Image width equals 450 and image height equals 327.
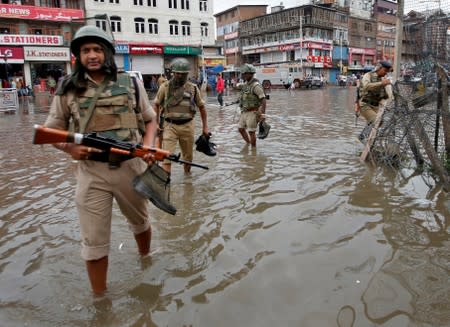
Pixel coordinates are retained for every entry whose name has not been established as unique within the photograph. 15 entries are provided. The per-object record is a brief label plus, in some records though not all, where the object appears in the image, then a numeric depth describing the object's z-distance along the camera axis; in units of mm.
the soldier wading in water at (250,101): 7793
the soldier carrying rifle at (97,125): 2705
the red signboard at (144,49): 36250
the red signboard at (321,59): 55881
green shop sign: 38119
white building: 36219
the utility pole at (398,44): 9031
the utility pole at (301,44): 53244
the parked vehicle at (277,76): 44281
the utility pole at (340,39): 60706
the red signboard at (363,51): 63375
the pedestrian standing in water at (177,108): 5691
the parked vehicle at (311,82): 43075
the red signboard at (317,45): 55334
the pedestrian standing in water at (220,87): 20672
